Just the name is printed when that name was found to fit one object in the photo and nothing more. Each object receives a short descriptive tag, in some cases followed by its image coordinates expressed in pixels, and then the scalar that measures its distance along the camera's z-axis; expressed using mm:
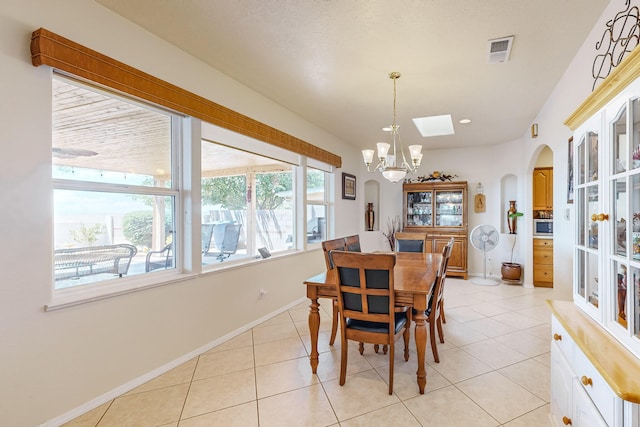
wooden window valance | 1741
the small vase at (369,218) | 6719
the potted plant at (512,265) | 5387
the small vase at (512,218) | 5691
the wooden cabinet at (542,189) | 5305
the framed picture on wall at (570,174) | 2959
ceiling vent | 2383
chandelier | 3045
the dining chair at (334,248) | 2901
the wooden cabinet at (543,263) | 5141
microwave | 5252
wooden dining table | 2086
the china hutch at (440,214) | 5973
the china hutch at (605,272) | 1120
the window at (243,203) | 3053
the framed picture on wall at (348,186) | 5707
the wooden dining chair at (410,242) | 4162
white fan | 5402
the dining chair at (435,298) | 2527
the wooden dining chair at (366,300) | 2047
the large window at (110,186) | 1969
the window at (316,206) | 4809
